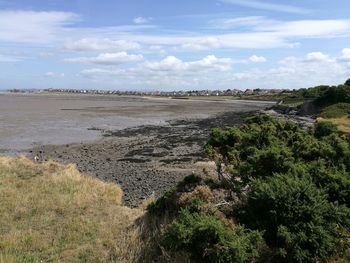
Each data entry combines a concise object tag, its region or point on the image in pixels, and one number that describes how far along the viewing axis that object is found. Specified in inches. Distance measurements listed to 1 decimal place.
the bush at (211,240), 287.1
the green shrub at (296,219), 300.2
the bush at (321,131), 547.2
